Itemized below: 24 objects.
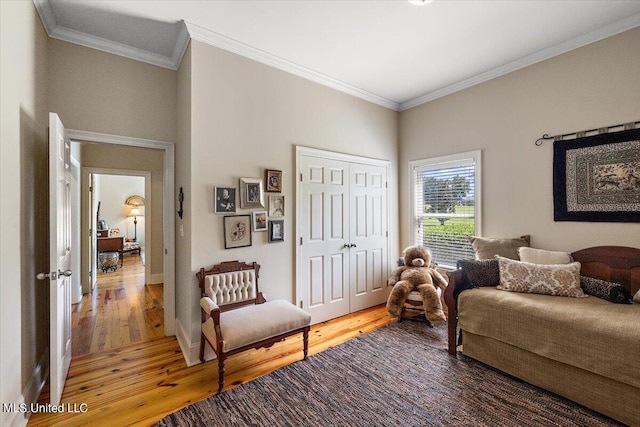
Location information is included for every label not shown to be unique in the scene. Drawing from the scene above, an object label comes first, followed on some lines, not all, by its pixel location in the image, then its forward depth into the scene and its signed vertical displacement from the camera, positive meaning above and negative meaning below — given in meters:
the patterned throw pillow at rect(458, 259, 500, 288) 2.67 -0.57
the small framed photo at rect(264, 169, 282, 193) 2.97 +0.34
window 3.56 +0.10
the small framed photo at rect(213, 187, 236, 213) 2.66 +0.13
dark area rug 1.84 -1.33
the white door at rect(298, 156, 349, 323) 3.27 -0.30
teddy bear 3.19 -0.85
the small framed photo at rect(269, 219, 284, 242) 3.01 -0.18
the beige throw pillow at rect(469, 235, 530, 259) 2.94 -0.37
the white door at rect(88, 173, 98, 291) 4.77 -0.42
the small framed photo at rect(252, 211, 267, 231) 2.90 -0.07
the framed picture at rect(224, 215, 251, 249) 2.72 -0.17
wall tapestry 2.45 +0.30
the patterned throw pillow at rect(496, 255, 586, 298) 2.37 -0.58
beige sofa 1.77 -0.90
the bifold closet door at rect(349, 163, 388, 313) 3.75 -0.32
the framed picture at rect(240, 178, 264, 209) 2.80 +0.20
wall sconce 2.83 +0.14
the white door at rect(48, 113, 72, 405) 1.91 -0.35
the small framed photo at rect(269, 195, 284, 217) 3.03 +0.07
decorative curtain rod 2.45 +0.74
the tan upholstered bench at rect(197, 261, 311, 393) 2.17 -0.87
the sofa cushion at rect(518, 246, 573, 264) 2.62 -0.42
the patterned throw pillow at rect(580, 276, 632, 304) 2.21 -0.64
